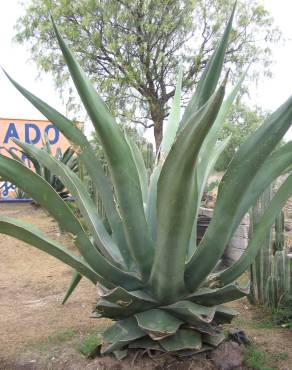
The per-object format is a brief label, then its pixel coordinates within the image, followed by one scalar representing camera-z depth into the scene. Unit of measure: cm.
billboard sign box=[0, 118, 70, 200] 1225
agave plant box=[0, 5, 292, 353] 151
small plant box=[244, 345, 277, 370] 198
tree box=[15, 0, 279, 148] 1359
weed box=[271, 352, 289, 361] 211
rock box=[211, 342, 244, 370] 176
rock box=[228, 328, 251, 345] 217
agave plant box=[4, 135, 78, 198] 701
